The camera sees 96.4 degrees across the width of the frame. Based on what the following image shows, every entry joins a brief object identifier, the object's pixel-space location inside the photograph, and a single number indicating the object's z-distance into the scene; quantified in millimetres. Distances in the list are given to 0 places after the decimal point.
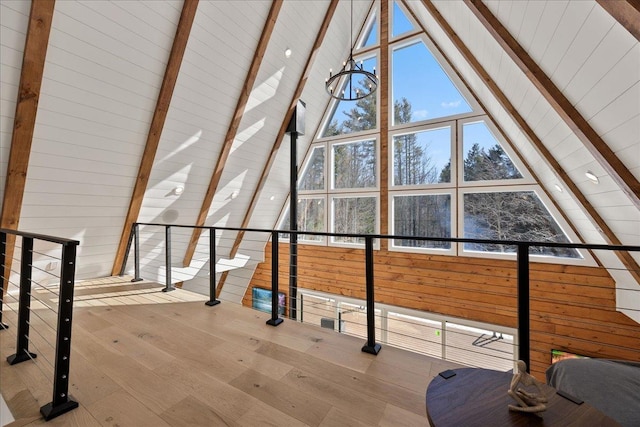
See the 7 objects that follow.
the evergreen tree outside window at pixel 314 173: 6197
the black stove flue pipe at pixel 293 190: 4988
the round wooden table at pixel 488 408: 772
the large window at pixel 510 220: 4168
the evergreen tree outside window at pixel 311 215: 6191
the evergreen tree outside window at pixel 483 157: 4432
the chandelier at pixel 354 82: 2952
